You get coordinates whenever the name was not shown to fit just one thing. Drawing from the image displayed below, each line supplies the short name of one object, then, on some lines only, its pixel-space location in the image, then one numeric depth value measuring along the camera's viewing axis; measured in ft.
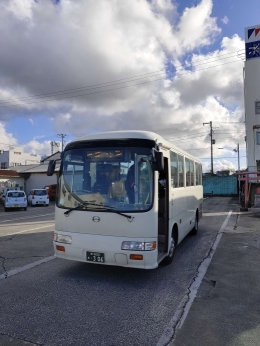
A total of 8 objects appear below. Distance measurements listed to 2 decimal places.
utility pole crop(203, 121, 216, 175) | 164.66
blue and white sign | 98.89
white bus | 16.83
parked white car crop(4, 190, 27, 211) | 72.54
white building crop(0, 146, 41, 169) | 195.62
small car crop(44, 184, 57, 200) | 105.09
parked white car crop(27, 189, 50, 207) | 85.15
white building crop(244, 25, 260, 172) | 94.02
